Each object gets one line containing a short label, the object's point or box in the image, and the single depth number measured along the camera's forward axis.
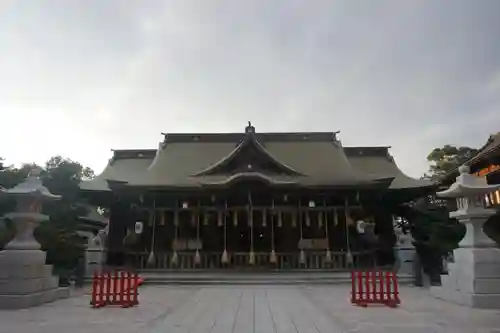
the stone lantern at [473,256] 9.23
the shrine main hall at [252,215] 18.22
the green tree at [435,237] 14.73
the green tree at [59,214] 13.27
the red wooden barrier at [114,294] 9.19
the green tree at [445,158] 35.94
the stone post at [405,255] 15.74
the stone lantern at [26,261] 9.40
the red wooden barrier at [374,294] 9.33
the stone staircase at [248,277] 15.12
